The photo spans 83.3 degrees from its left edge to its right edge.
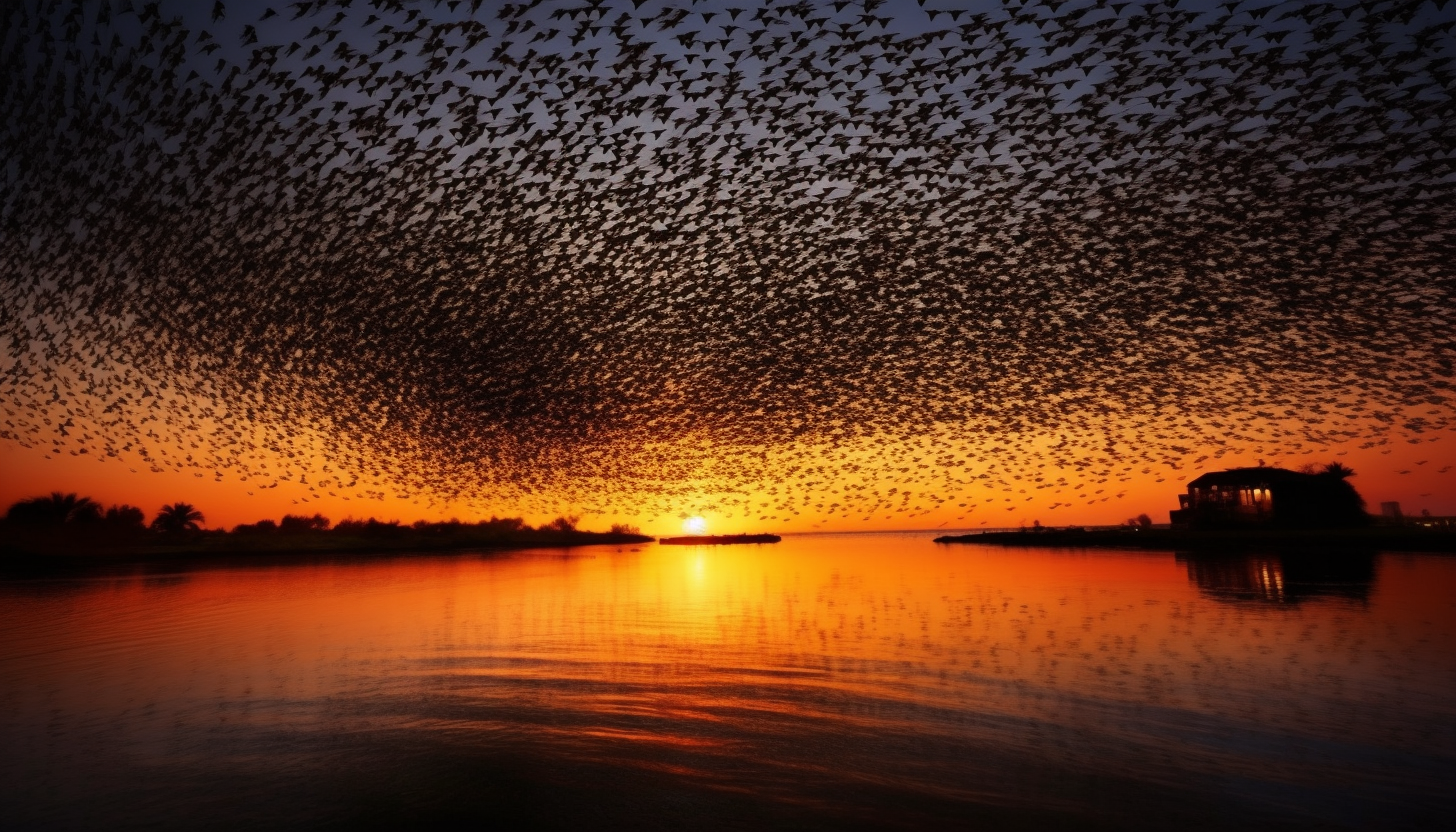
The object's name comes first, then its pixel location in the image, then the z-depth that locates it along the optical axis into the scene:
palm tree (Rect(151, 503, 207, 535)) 85.75
